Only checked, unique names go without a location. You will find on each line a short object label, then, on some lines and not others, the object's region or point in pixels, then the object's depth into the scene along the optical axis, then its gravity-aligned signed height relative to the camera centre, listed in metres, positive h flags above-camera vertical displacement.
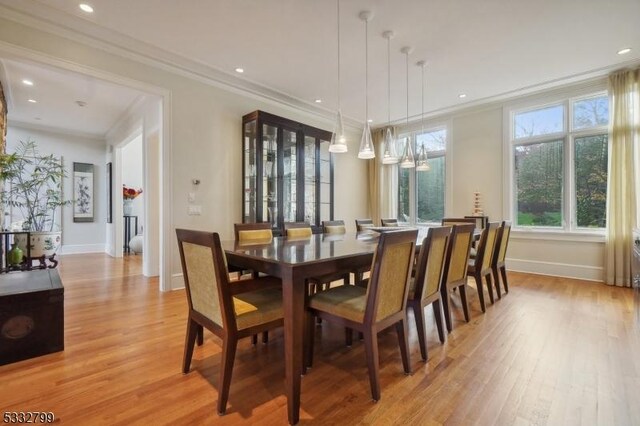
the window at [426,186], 5.70 +0.56
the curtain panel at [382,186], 6.27 +0.59
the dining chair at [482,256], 2.91 -0.45
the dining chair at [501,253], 3.28 -0.48
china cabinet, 4.11 +0.68
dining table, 1.39 -0.29
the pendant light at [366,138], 2.70 +0.72
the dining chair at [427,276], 1.95 -0.45
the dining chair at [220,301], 1.42 -0.50
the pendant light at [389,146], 3.01 +0.75
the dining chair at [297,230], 2.97 -0.17
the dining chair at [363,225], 3.74 -0.15
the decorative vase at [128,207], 7.07 +0.19
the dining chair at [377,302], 1.53 -0.52
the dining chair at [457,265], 2.39 -0.46
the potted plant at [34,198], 3.88 +0.32
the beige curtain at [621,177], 3.70 +0.45
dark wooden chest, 1.84 -0.69
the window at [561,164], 4.16 +0.74
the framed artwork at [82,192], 6.53 +0.53
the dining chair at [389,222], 4.30 -0.14
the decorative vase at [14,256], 3.62 -0.51
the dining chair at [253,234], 2.50 -0.18
